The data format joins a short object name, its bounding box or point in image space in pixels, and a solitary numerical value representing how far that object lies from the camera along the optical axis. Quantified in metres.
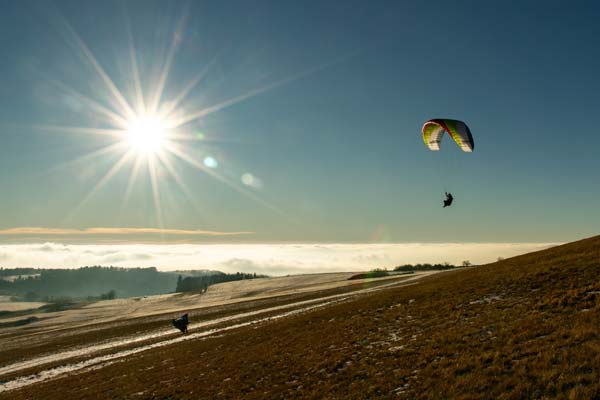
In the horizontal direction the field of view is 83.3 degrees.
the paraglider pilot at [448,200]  30.22
